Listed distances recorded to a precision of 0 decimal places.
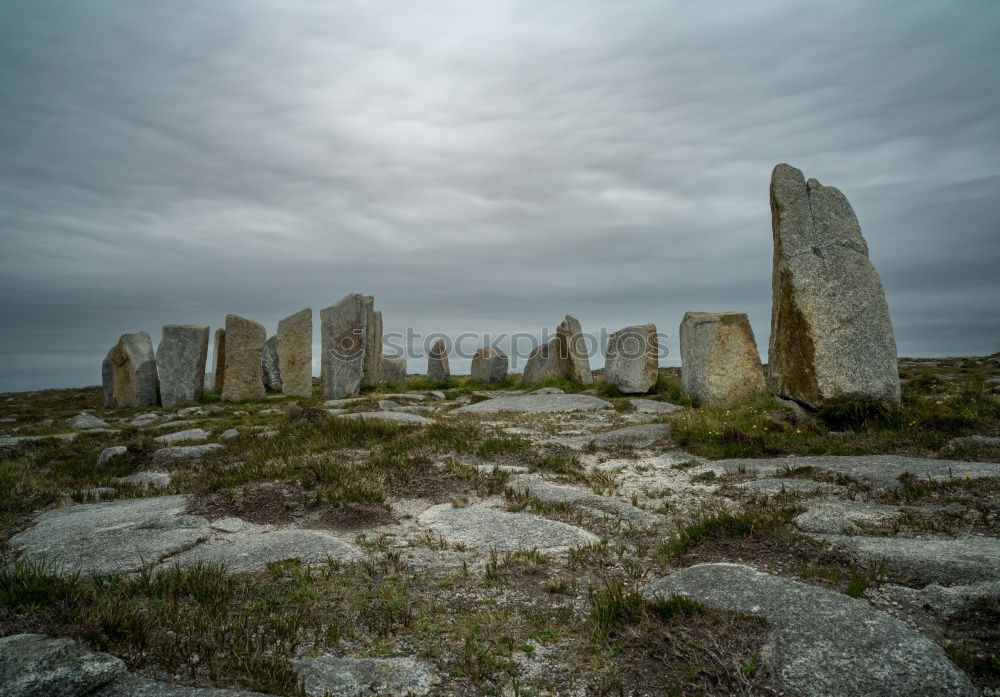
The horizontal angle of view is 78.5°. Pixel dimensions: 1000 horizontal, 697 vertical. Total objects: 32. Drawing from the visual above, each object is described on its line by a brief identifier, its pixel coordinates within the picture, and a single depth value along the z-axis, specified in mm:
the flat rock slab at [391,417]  12046
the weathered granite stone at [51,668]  2852
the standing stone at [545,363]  25734
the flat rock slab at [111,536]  5492
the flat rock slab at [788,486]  6932
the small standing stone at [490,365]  29750
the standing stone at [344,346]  21453
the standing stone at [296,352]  24422
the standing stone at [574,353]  24375
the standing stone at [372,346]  24000
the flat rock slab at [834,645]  3146
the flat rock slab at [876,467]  6914
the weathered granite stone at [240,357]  23594
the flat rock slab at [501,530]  5770
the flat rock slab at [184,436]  12120
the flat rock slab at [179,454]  10430
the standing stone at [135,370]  23312
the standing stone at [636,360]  20062
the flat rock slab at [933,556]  4309
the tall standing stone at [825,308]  10047
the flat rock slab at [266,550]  5426
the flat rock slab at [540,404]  17031
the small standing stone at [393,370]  29562
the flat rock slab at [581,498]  6707
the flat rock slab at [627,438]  10688
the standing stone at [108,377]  24906
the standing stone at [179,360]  22750
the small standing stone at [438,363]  30641
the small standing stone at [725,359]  15891
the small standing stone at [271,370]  28828
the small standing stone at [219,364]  25547
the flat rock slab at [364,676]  3291
